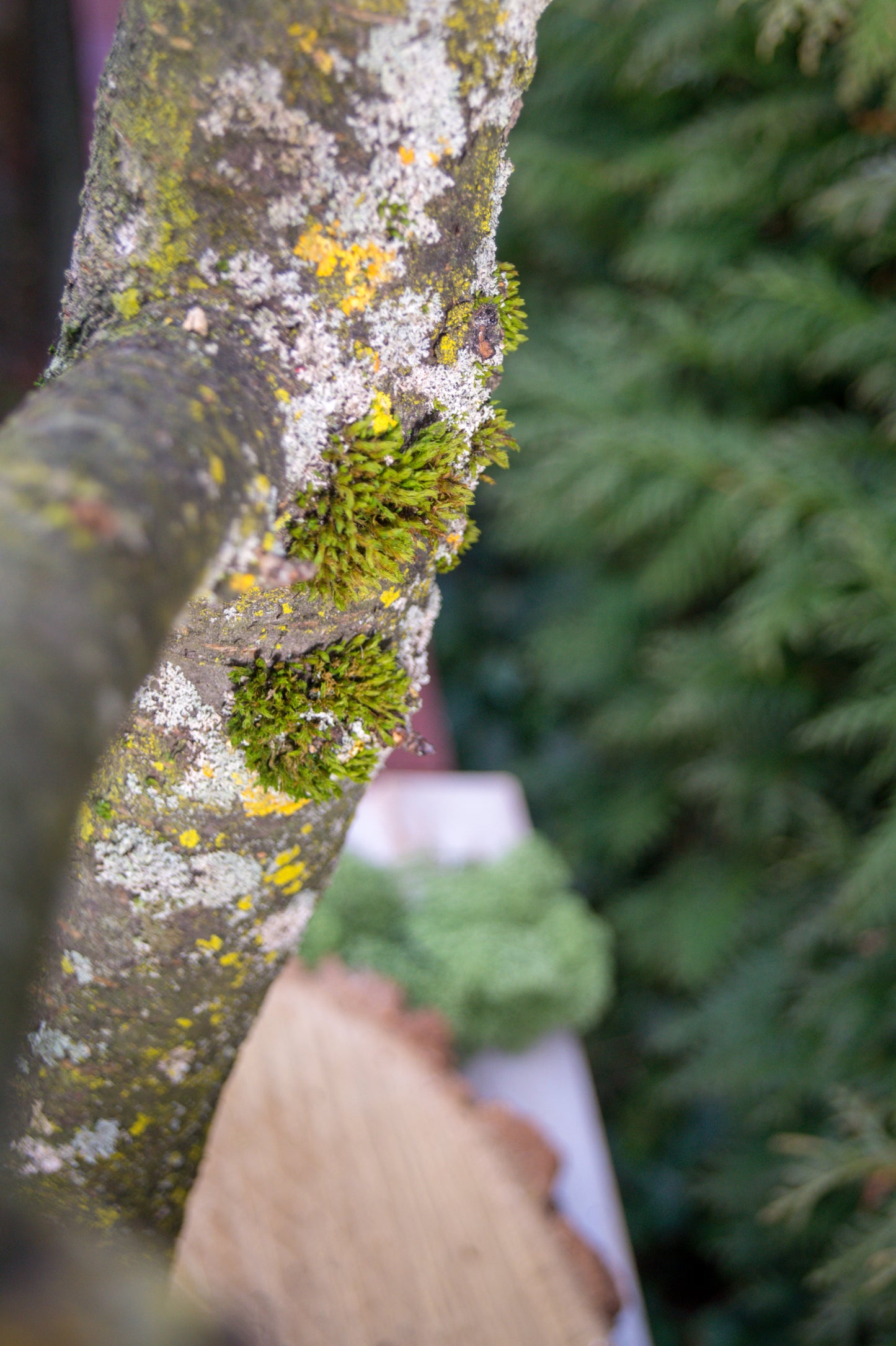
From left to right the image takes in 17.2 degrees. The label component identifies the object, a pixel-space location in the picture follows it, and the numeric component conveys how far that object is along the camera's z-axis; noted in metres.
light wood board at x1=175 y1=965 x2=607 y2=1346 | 0.56
